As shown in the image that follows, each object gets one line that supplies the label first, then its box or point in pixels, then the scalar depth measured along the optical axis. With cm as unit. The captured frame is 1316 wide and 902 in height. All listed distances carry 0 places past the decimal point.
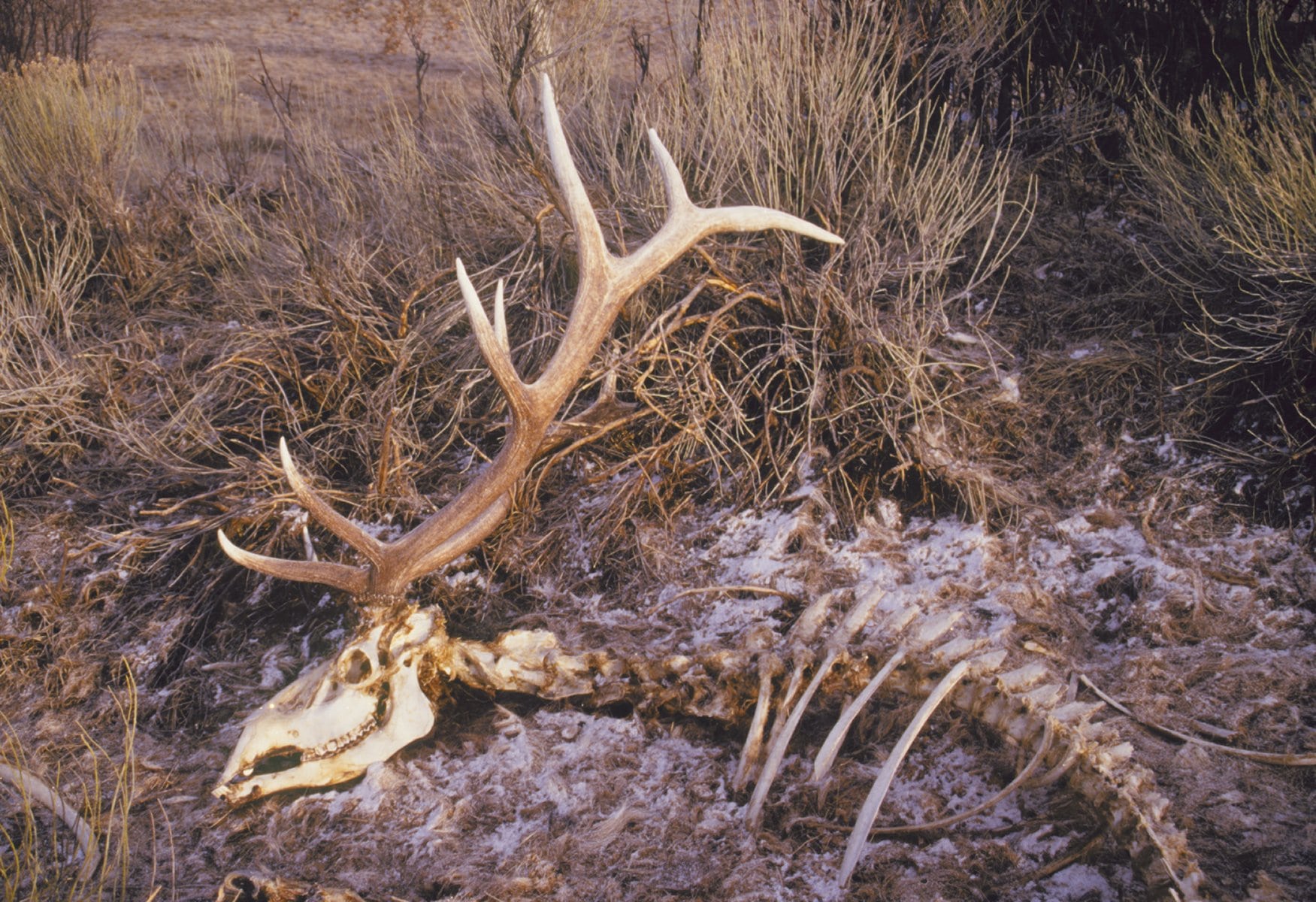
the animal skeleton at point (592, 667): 230
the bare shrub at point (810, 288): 352
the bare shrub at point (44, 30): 748
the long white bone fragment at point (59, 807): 223
